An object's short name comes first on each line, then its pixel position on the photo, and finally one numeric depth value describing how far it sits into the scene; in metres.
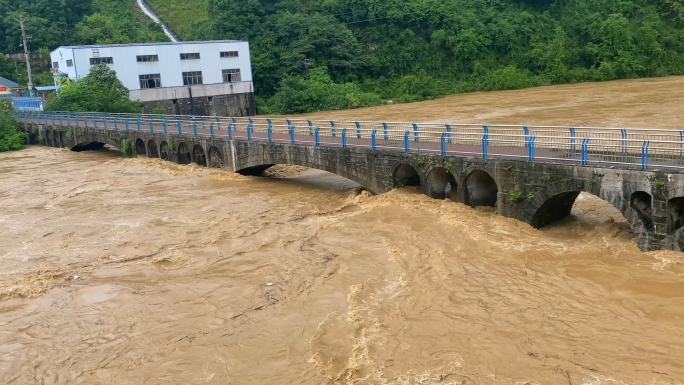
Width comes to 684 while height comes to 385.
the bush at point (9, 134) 44.59
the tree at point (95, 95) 46.41
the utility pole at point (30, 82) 57.66
